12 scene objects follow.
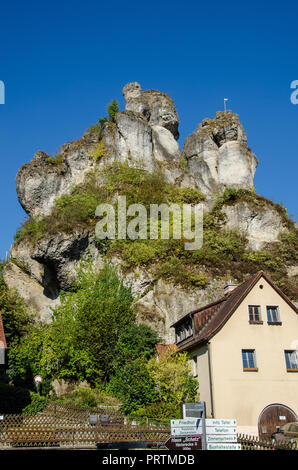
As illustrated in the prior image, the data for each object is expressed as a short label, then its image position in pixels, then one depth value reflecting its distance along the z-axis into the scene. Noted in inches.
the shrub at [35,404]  1026.1
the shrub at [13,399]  969.1
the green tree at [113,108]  2176.4
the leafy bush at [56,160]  1918.1
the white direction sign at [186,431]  392.8
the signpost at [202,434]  389.7
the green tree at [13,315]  1347.2
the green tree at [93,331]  1168.2
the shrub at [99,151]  1957.4
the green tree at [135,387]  976.9
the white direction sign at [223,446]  391.2
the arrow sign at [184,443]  386.0
